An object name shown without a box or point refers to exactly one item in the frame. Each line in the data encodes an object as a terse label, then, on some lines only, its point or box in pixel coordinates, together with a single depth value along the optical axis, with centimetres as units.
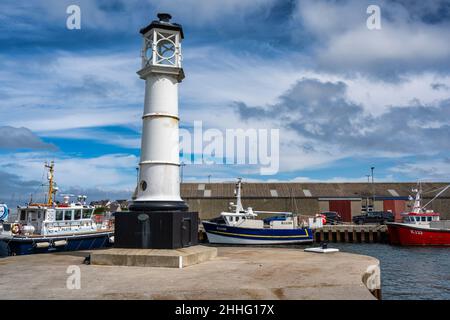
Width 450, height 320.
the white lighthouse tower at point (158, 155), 1273
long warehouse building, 5862
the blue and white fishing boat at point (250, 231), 4153
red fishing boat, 4122
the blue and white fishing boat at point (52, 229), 2539
